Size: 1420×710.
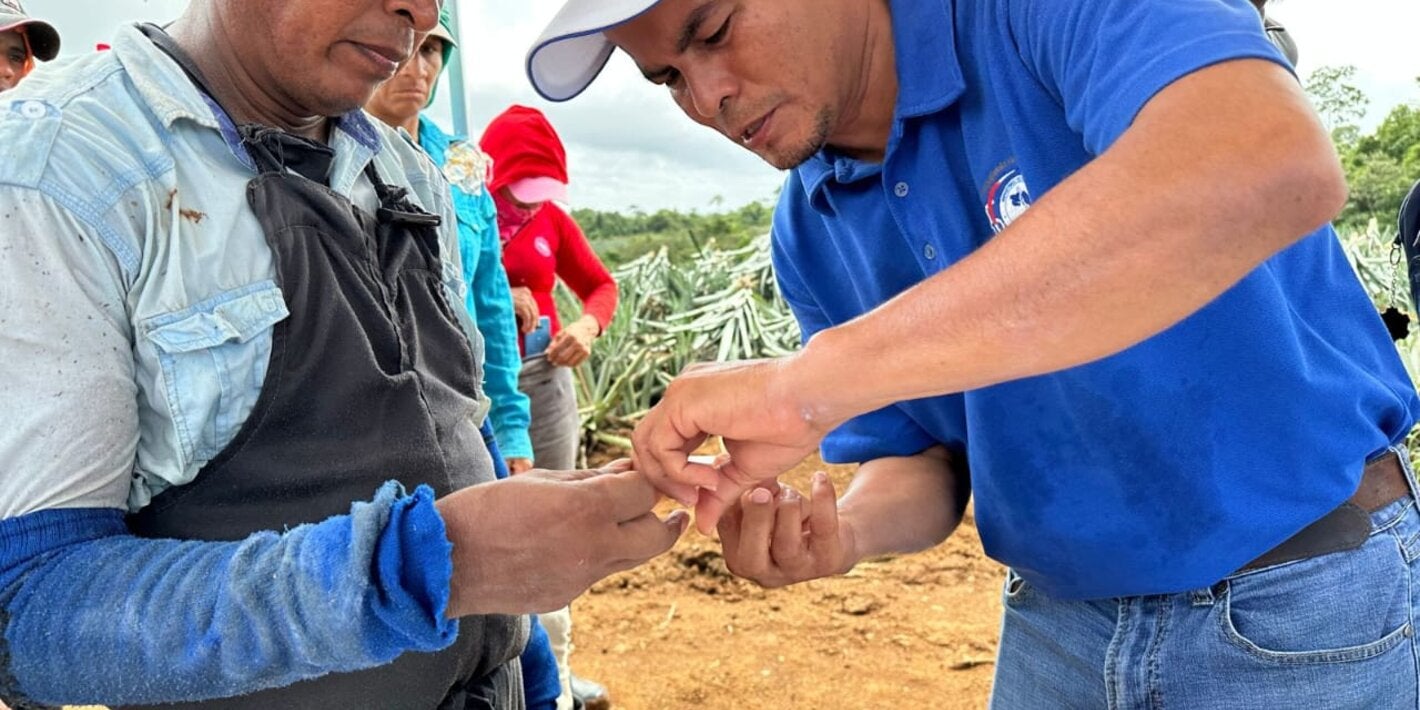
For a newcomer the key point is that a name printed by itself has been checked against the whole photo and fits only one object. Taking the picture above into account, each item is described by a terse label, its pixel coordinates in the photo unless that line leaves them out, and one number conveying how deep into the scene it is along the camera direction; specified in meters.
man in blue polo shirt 0.96
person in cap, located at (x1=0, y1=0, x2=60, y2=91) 3.36
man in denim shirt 1.06
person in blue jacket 2.79
